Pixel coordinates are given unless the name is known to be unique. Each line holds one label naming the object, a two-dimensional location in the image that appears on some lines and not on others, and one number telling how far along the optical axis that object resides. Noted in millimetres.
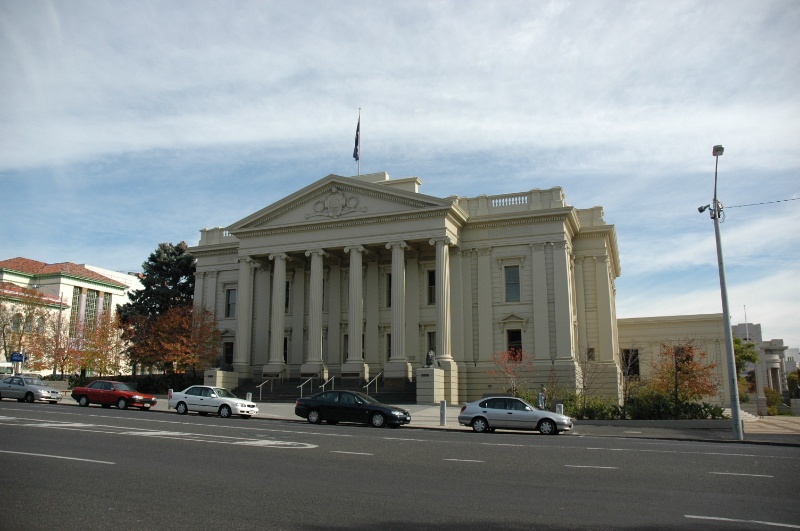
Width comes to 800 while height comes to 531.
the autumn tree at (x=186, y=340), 44969
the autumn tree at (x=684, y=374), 36594
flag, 45731
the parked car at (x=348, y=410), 24703
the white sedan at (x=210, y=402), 29062
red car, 32281
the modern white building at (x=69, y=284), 77750
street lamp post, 22094
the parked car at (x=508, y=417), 23016
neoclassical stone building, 40125
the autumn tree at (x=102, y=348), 52594
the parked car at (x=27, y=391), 35094
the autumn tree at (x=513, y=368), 37906
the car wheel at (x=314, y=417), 25656
